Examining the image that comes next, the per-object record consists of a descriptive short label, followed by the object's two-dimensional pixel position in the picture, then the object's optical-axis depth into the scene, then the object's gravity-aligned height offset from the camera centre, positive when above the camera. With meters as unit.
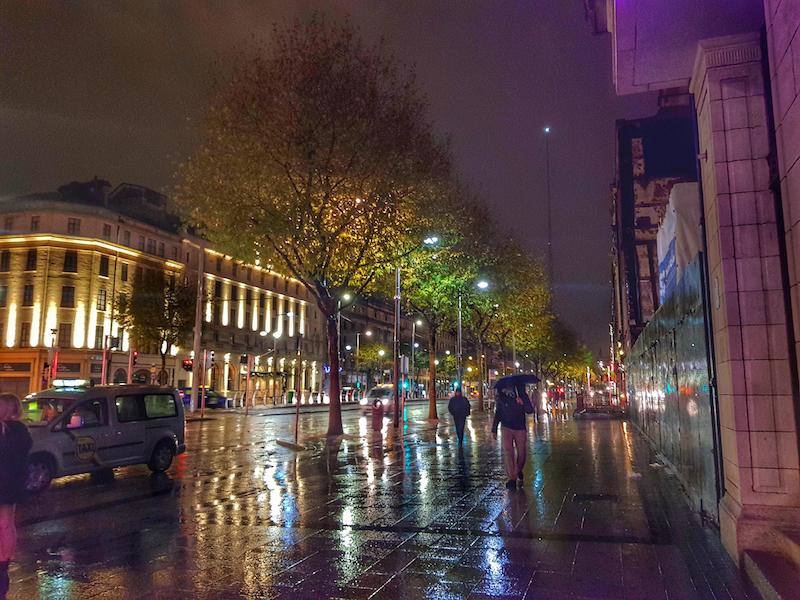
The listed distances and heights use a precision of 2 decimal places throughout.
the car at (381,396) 43.04 -0.60
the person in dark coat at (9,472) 4.38 -0.59
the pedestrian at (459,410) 16.73 -0.62
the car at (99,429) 10.37 -0.75
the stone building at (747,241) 5.34 +1.35
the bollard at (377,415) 22.75 -1.02
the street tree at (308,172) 17.59 +6.38
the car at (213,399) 47.75 -0.82
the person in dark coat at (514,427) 10.05 -0.67
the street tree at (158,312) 49.75 +6.29
